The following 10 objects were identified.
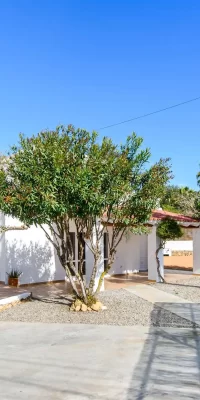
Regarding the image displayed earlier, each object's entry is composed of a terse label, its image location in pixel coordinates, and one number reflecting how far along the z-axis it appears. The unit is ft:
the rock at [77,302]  41.84
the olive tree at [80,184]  35.37
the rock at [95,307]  41.65
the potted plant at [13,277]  58.80
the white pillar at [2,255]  60.34
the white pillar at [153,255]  64.59
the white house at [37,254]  59.77
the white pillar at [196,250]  73.82
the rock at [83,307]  41.50
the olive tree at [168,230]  60.54
